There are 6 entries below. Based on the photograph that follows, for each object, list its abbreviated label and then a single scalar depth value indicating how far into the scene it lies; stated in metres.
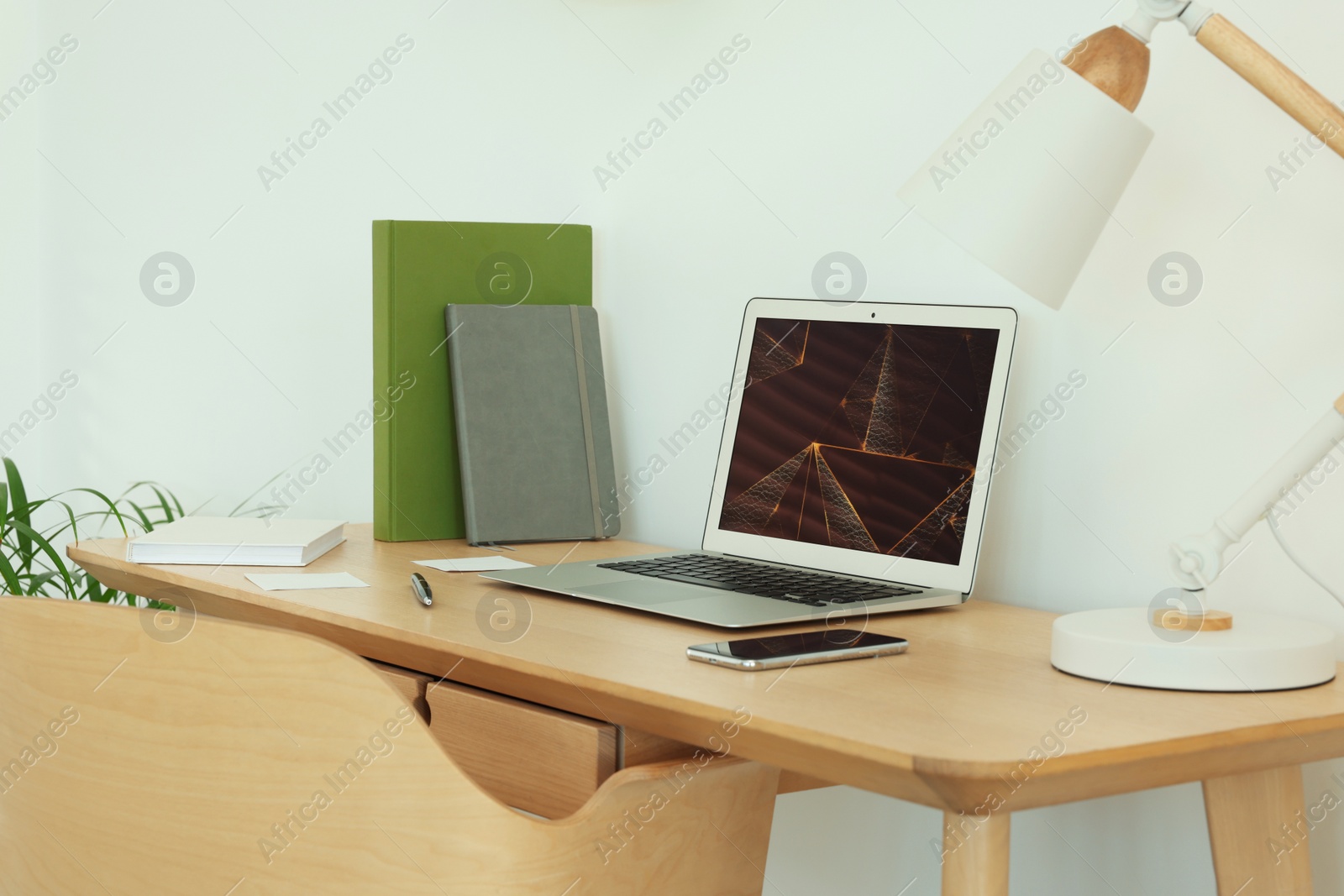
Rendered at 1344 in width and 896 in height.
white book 1.38
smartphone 0.91
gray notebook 1.61
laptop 1.22
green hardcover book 1.61
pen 1.16
